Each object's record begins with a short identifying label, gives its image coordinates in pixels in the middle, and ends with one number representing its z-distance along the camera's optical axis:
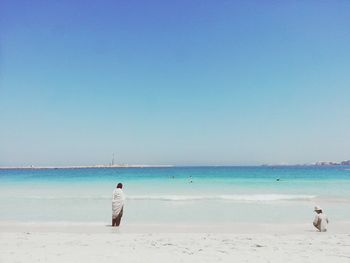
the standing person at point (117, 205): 11.90
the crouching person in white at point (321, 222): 10.84
